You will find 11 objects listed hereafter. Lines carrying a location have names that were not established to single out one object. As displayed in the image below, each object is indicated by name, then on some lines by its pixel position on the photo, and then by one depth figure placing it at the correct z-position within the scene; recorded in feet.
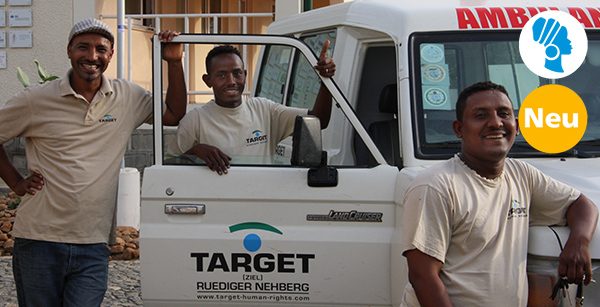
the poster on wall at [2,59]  32.07
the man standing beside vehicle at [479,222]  8.20
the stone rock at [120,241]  22.13
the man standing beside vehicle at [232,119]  11.57
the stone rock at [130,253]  21.88
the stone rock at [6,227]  24.25
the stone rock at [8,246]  22.90
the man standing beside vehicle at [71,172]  10.91
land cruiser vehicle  10.89
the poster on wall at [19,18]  31.60
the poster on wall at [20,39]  31.81
